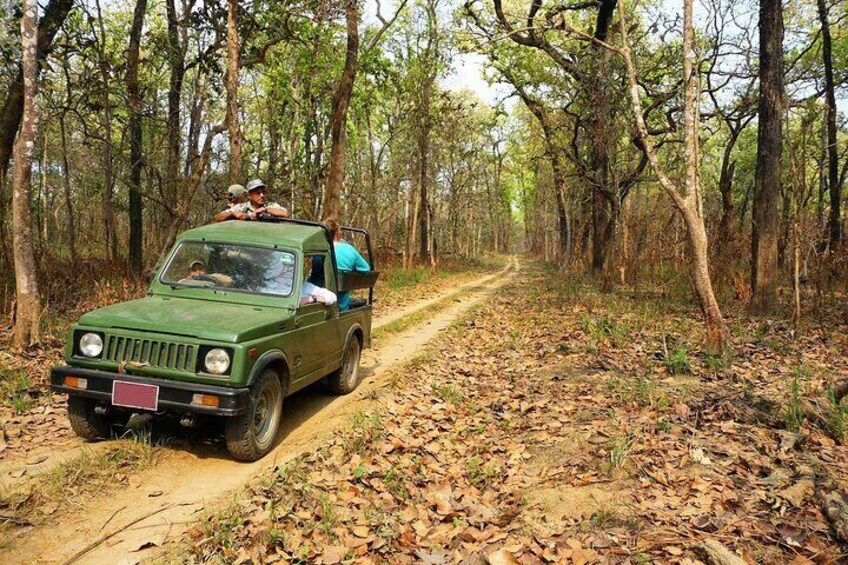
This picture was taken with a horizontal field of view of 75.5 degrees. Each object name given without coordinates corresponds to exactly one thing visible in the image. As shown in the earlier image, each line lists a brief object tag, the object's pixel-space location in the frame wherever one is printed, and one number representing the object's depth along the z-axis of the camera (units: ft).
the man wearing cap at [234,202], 24.64
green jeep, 14.94
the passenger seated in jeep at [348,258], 26.00
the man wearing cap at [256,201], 25.77
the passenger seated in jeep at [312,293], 19.97
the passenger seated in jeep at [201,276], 19.19
